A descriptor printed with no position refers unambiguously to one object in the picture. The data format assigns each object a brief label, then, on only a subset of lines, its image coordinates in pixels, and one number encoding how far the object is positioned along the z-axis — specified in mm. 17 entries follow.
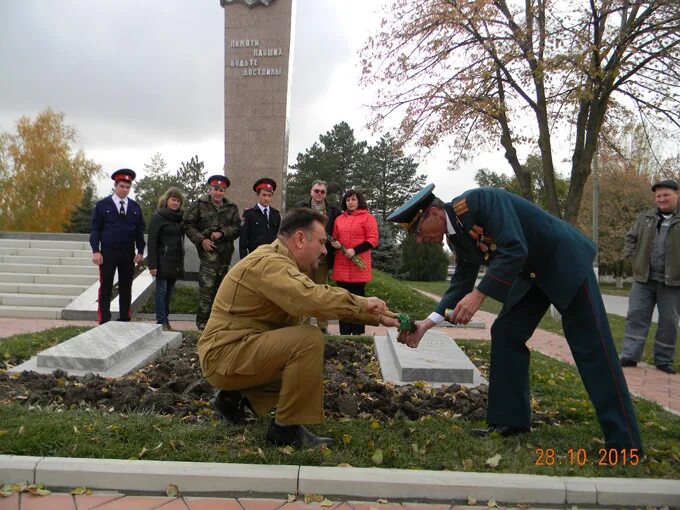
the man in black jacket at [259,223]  7117
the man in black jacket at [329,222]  6719
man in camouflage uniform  7055
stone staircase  9570
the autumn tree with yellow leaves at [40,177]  35000
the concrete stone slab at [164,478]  2531
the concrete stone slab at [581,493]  2535
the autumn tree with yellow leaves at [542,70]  10852
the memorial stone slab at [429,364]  4492
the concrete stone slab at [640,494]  2520
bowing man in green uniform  2842
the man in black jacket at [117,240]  6723
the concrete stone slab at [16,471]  2545
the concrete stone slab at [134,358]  4445
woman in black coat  7234
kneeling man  2773
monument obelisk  12008
